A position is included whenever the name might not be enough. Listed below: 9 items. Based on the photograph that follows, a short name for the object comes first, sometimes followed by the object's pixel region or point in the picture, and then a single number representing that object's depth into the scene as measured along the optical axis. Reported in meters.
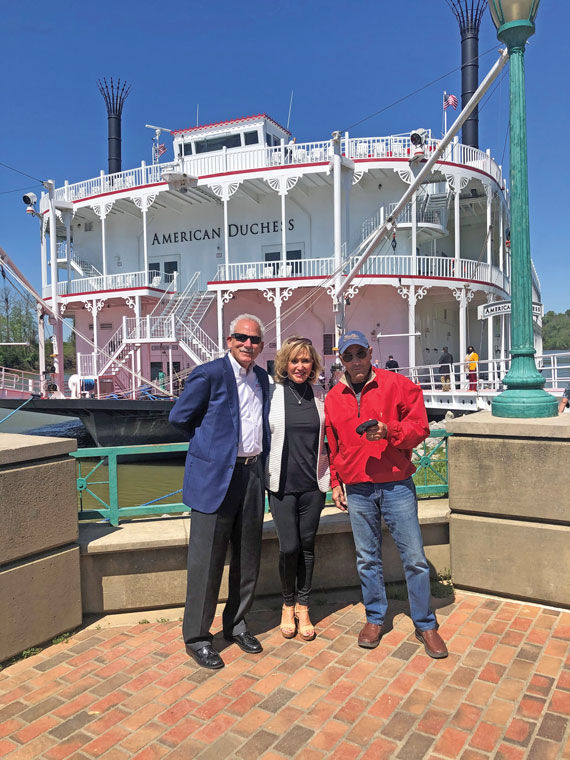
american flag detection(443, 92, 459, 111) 21.58
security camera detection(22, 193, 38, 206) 21.62
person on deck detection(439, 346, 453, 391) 16.72
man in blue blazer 3.06
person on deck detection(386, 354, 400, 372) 17.47
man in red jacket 3.11
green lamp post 3.87
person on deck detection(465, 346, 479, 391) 17.24
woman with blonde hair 3.19
